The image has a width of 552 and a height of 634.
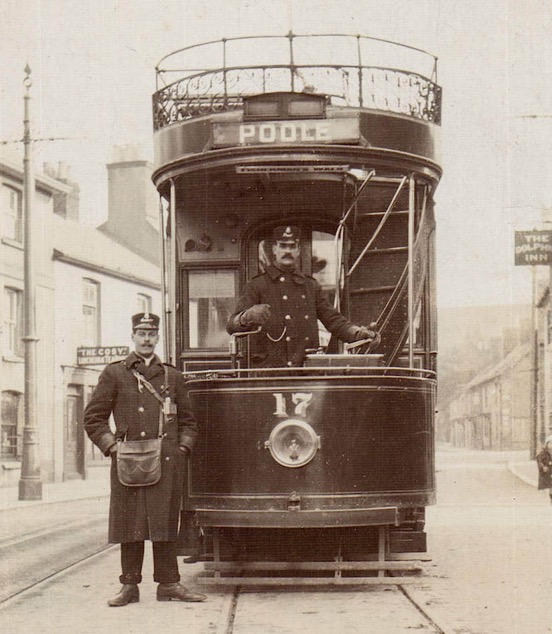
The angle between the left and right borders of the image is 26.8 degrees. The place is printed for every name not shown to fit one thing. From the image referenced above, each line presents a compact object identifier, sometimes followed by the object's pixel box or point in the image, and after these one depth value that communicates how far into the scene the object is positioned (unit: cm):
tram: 746
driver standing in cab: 814
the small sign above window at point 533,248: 2067
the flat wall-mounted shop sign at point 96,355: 2305
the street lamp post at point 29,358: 2012
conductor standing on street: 729
